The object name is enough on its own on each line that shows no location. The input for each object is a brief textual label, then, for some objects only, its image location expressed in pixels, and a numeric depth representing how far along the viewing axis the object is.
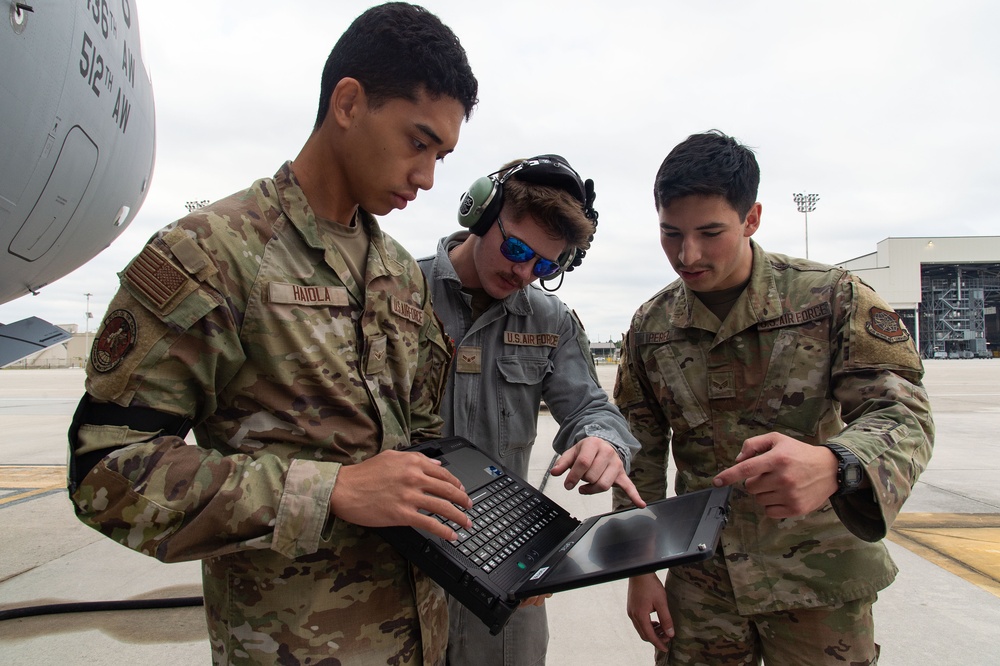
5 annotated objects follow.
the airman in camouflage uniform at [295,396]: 0.95
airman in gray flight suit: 1.80
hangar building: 48.47
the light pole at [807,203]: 46.81
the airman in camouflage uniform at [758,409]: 1.58
